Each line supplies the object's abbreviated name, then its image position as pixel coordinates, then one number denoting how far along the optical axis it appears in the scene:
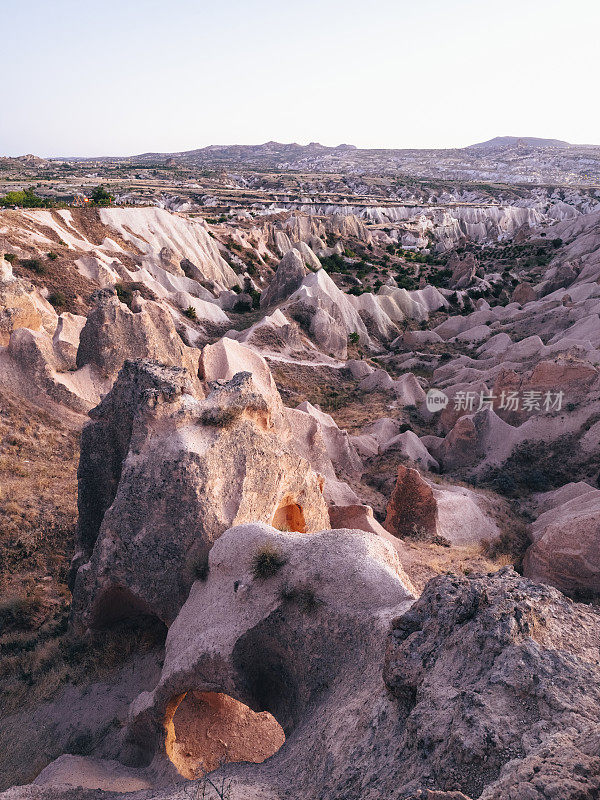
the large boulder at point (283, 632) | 8.12
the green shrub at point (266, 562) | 9.49
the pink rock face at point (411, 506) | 18.36
